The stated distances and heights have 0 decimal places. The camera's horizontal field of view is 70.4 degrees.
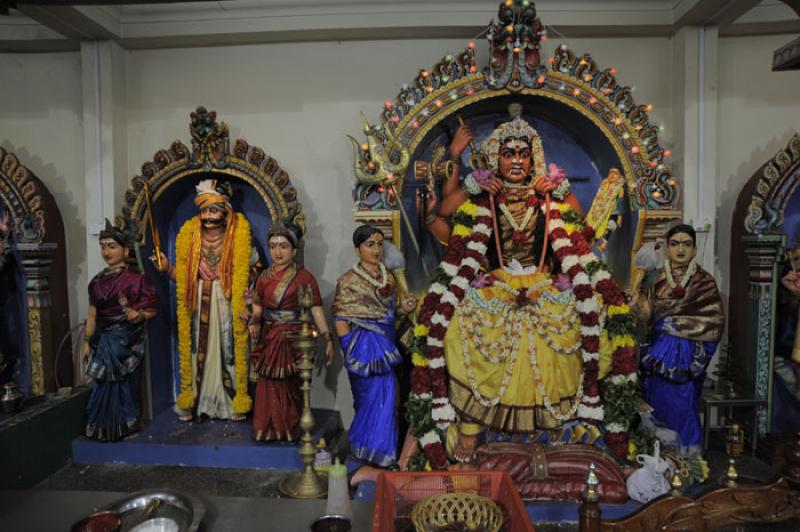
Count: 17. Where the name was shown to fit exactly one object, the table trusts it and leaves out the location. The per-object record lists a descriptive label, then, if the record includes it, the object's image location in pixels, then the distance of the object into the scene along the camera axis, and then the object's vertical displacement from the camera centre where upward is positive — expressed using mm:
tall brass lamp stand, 4105 -1348
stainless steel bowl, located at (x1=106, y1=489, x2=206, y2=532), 2117 -990
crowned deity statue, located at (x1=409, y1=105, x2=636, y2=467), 4129 -619
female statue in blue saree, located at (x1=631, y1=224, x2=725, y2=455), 4375 -686
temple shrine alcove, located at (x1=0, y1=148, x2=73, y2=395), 4871 -263
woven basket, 2301 -1078
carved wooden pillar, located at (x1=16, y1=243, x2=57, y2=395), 4918 -514
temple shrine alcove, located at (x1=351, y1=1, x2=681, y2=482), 4152 +296
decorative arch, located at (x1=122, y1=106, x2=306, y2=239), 4918 +737
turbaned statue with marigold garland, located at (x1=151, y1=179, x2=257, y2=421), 4992 -481
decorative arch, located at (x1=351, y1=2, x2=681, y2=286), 4512 +1121
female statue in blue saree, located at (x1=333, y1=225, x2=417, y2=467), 4270 -733
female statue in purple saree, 4715 -718
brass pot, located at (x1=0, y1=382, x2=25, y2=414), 4410 -1129
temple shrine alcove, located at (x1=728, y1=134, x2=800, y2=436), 4559 -382
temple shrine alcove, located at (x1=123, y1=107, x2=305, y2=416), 4922 +628
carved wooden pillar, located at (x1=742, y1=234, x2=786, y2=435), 4660 -553
